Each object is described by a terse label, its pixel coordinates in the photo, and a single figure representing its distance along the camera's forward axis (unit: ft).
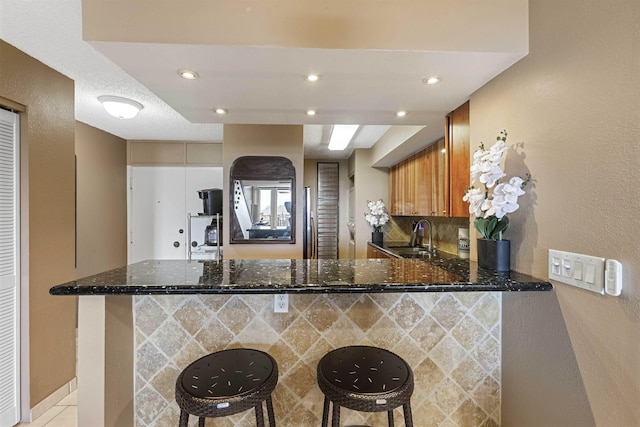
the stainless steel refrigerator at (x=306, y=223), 10.44
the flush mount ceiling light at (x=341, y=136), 11.47
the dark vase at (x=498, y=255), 4.62
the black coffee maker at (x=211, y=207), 12.69
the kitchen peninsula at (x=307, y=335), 4.41
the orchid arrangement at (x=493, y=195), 4.27
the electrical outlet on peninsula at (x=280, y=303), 4.58
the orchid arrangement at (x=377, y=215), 14.69
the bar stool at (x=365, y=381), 3.33
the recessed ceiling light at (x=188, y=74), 4.69
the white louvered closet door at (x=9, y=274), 6.01
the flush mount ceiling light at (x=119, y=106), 8.49
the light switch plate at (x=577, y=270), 3.21
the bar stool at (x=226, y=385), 3.25
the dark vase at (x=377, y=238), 14.95
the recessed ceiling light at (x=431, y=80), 4.96
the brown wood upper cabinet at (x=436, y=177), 6.34
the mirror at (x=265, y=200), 10.23
